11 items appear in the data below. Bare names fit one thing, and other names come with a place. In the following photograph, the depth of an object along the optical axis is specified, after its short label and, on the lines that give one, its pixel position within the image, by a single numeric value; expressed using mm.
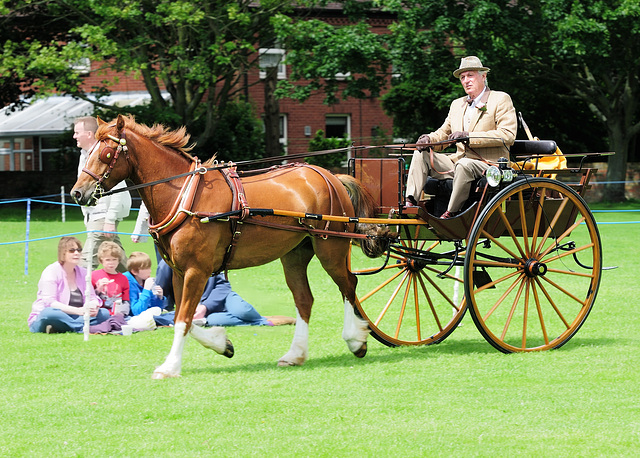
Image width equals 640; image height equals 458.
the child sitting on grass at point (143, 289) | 19609
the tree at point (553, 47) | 48062
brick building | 70187
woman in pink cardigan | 18734
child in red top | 19281
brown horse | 14398
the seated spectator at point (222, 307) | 19781
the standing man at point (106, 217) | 20547
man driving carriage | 15719
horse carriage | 14492
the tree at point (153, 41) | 45875
